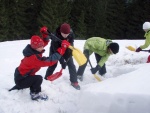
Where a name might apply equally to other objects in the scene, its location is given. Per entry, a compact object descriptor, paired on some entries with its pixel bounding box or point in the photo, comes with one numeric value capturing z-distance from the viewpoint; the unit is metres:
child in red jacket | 5.25
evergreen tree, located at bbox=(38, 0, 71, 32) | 34.03
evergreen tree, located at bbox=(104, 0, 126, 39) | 39.12
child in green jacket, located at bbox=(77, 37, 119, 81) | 6.40
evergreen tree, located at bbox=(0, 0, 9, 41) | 32.03
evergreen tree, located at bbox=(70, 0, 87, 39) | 35.81
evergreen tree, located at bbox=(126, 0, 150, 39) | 38.31
